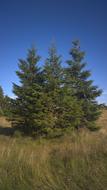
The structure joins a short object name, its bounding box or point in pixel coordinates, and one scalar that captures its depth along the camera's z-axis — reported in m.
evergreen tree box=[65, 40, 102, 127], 12.64
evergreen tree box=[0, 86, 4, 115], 27.34
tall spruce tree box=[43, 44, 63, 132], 10.62
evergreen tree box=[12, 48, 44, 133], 10.37
